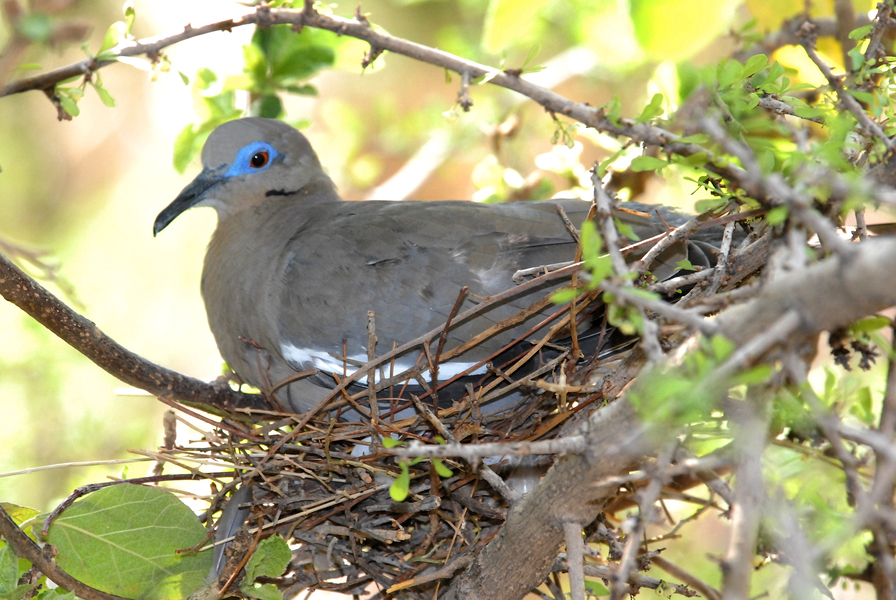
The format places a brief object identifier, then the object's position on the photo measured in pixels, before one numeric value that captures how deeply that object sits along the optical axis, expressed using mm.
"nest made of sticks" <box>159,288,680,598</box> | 4365
